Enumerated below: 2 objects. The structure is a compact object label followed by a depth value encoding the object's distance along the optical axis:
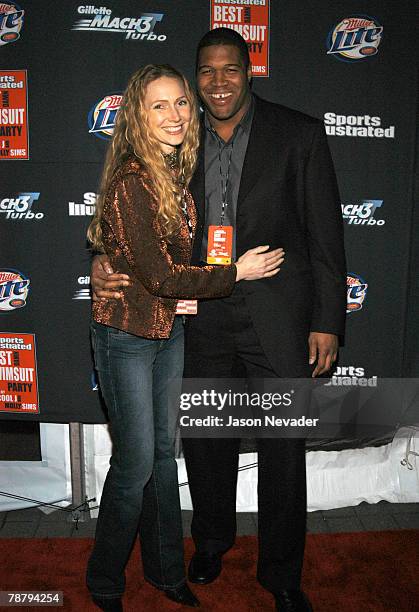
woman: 1.97
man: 2.30
